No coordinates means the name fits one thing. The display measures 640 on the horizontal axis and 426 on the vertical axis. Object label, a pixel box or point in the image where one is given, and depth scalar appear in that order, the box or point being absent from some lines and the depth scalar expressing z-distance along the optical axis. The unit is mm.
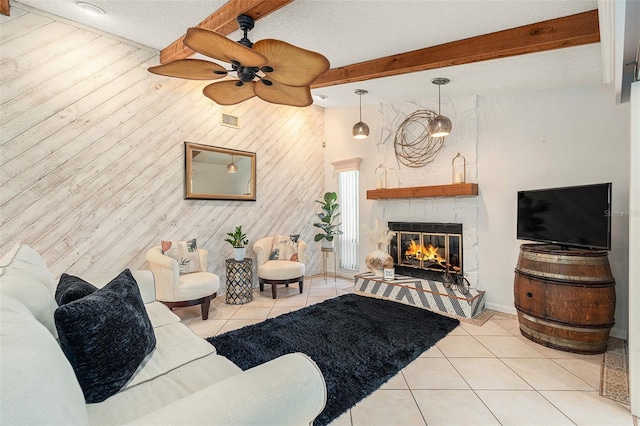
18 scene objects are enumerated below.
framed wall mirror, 3922
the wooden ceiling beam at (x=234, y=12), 2131
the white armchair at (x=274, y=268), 4027
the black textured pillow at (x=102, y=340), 1120
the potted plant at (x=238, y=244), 3936
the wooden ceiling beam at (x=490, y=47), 2158
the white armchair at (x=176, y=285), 3086
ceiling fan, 1721
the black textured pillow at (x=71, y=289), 1355
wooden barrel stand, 2369
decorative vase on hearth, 4250
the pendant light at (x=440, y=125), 3303
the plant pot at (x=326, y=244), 5418
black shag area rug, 2109
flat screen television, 2357
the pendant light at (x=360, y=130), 3975
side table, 3863
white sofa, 647
